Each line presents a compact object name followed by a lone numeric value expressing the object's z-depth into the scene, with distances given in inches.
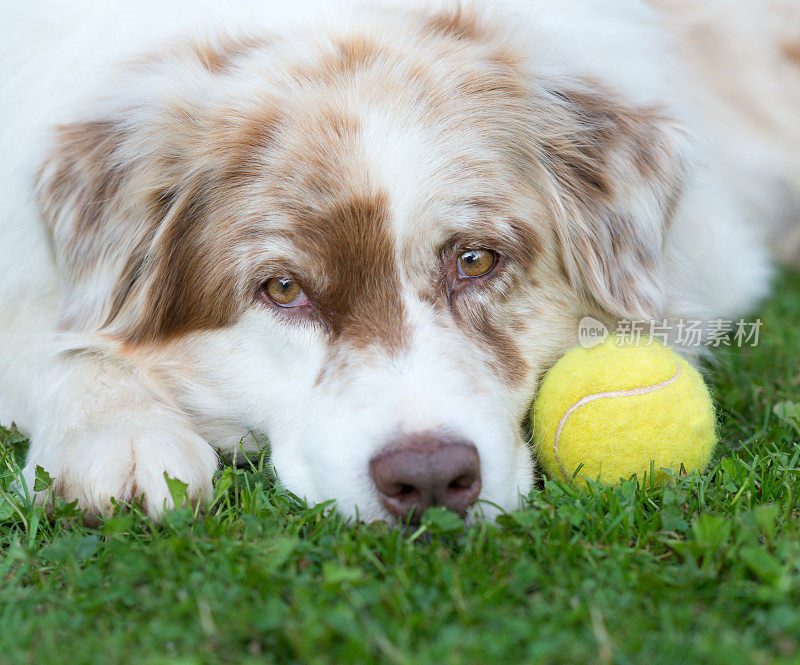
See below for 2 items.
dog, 85.3
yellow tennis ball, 86.8
